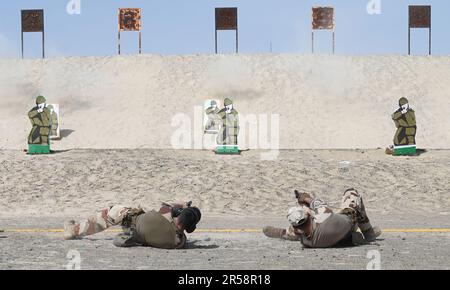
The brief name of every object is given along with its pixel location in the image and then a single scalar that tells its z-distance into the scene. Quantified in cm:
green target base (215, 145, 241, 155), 2389
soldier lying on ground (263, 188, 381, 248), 897
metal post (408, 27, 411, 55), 4498
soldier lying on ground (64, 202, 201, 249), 894
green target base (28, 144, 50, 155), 2314
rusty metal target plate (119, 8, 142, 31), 4459
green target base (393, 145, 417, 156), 2320
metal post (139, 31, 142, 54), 4621
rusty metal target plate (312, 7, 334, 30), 4506
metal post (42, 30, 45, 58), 4646
